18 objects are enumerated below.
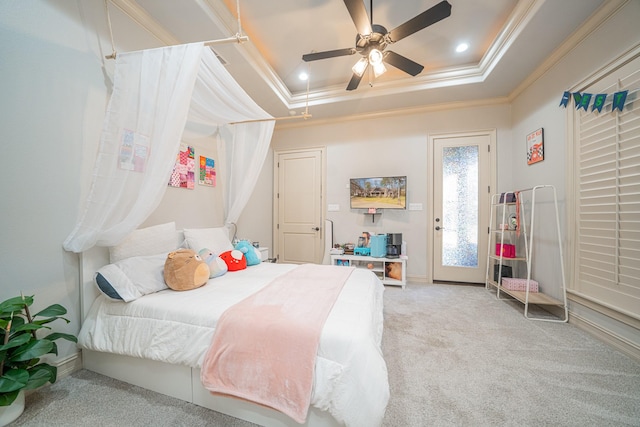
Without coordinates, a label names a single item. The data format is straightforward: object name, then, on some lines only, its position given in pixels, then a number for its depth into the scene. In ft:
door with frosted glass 11.47
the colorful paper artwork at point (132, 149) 4.81
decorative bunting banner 5.97
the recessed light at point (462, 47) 8.82
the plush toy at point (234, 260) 7.52
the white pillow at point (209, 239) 7.25
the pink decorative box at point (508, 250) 9.67
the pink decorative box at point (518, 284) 8.89
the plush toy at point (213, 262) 6.50
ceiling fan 5.51
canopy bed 3.36
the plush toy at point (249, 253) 8.28
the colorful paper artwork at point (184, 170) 7.84
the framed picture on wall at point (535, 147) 9.00
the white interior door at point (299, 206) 13.93
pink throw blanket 3.35
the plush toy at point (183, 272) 5.40
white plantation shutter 5.75
